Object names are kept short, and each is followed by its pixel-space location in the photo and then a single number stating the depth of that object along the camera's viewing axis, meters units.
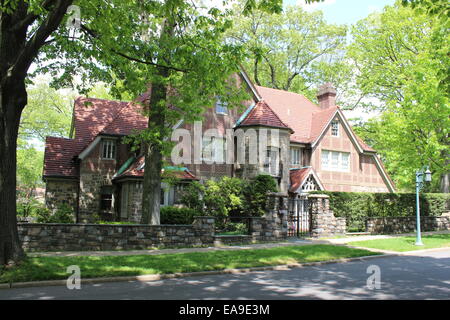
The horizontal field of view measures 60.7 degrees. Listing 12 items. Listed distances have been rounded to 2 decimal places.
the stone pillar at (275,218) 18.25
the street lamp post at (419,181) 17.78
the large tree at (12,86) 9.61
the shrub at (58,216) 19.95
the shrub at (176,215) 19.75
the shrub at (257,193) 22.50
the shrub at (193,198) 21.39
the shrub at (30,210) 22.29
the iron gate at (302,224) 20.31
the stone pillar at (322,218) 20.38
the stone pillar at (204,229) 16.11
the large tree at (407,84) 23.80
